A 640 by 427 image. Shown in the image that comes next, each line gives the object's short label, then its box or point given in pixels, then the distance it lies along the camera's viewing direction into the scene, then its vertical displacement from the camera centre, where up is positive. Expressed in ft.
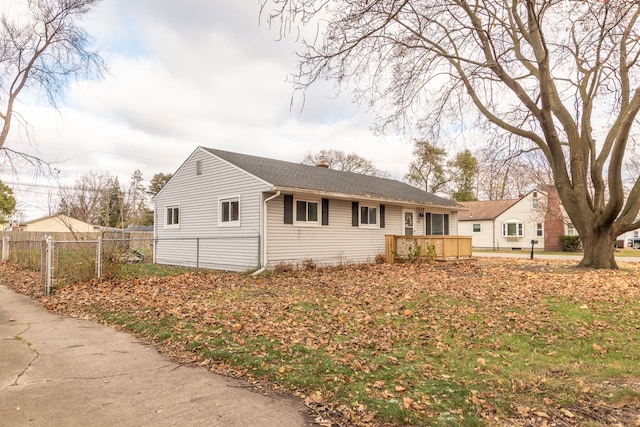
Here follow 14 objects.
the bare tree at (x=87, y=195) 112.16 +10.57
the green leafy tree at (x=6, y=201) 115.11 +8.52
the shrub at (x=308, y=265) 46.42 -4.39
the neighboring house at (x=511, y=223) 106.83 +1.94
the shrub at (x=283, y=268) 43.21 -4.44
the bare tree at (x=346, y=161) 144.25 +25.92
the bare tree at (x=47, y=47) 53.06 +25.72
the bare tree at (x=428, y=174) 133.28 +20.43
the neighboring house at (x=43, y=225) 143.71 +1.45
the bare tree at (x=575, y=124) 33.63 +11.23
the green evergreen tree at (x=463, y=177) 138.62 +19.54
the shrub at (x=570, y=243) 99.09 -3.62
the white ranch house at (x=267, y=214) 44.09 +1.98
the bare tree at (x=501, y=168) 45.88 +7.87
